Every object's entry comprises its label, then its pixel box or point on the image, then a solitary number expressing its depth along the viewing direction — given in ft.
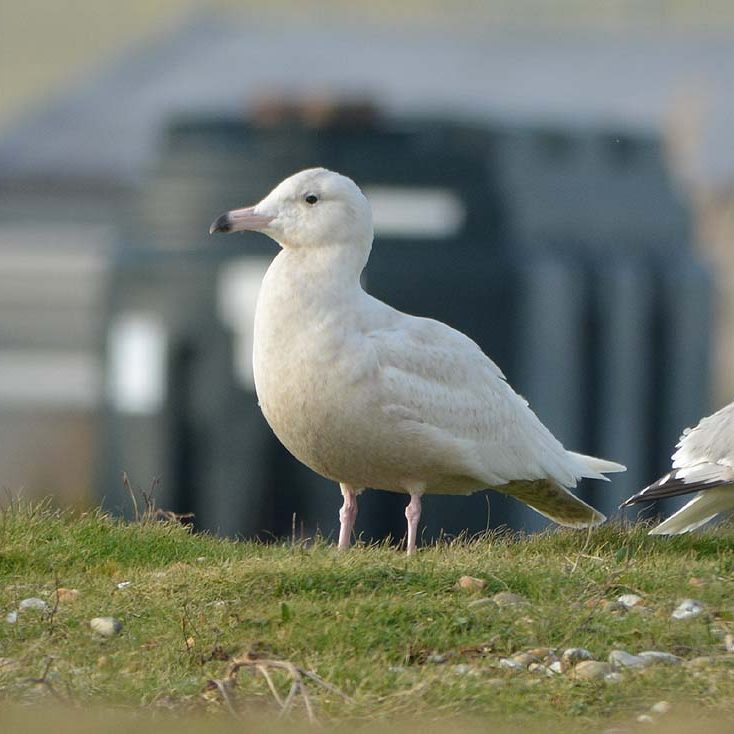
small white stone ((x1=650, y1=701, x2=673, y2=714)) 53.31
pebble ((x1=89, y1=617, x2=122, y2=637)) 59.57
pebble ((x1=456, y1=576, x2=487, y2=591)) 61.87
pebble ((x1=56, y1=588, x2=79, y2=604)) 62.88
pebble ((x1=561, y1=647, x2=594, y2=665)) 57.00
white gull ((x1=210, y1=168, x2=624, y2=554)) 69.46
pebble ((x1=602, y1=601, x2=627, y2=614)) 61.11
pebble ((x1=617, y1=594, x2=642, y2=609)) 61.93
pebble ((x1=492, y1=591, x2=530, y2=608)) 60.85
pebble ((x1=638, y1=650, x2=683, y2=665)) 57.16
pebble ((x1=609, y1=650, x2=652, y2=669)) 56.65
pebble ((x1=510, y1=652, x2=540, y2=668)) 56.85
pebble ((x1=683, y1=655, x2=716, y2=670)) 56.59
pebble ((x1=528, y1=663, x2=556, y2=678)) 55.93
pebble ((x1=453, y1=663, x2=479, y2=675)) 55.52
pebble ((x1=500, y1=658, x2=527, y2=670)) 56.34
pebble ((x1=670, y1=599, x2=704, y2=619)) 60.92
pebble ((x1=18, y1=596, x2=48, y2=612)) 61.87
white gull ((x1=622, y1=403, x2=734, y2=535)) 73.87
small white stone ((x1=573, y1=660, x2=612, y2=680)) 55.72
